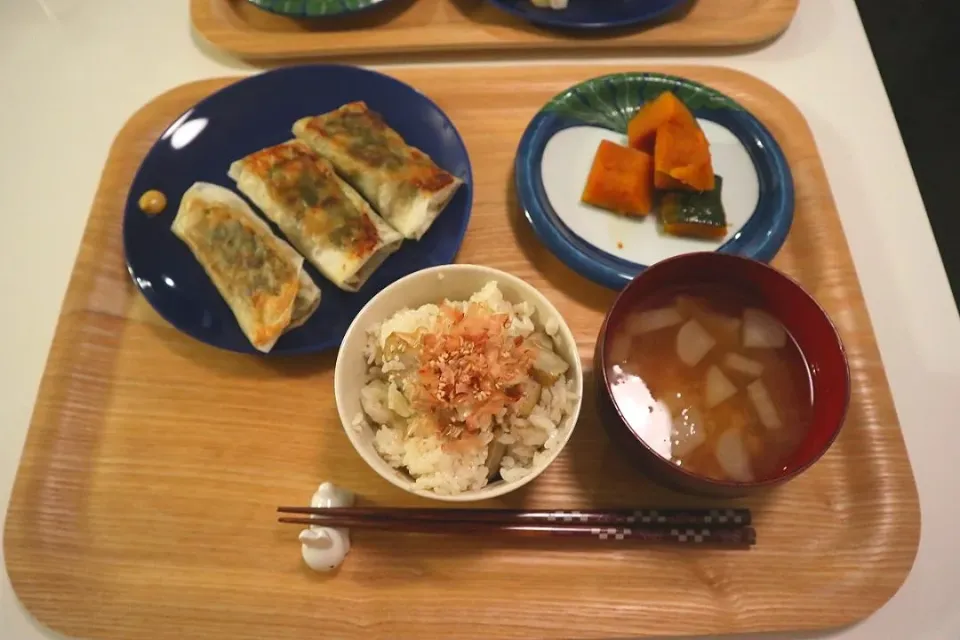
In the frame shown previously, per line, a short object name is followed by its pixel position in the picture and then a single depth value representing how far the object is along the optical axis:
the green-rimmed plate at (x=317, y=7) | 0.52
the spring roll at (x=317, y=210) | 0.44
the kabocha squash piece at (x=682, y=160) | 0.44
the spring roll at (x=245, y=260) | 0.42
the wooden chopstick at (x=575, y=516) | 0.37
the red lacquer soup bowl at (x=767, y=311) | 0.33
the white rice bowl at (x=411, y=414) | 0.35
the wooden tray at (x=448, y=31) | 0.52
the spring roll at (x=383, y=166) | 0.45
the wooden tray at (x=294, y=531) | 0.37
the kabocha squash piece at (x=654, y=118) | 0.46
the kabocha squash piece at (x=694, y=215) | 0.44
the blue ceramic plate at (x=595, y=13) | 0.52
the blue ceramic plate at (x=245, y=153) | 0.43
